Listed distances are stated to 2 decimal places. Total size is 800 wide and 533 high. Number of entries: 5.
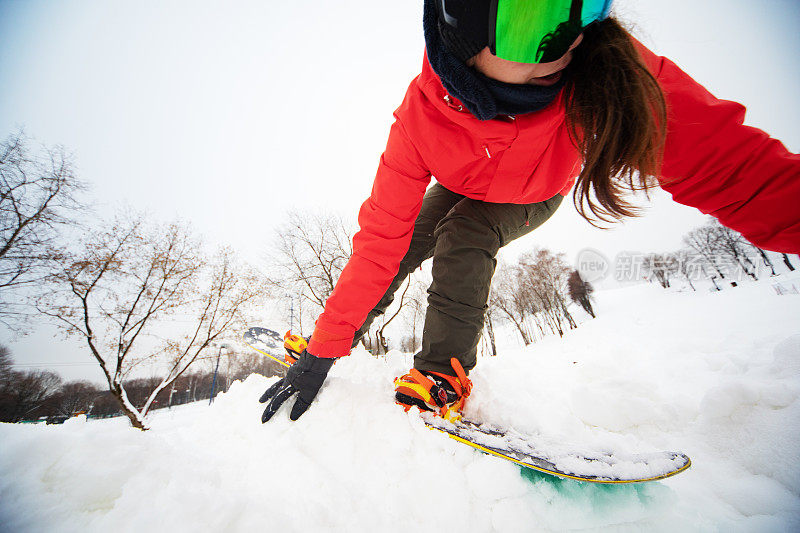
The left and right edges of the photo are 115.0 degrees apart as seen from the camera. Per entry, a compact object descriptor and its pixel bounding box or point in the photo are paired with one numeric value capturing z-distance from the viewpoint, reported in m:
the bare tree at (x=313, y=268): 12.13
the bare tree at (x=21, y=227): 6.92
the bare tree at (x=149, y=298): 7.93
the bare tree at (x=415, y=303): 12.92
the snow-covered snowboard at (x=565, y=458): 0.77
